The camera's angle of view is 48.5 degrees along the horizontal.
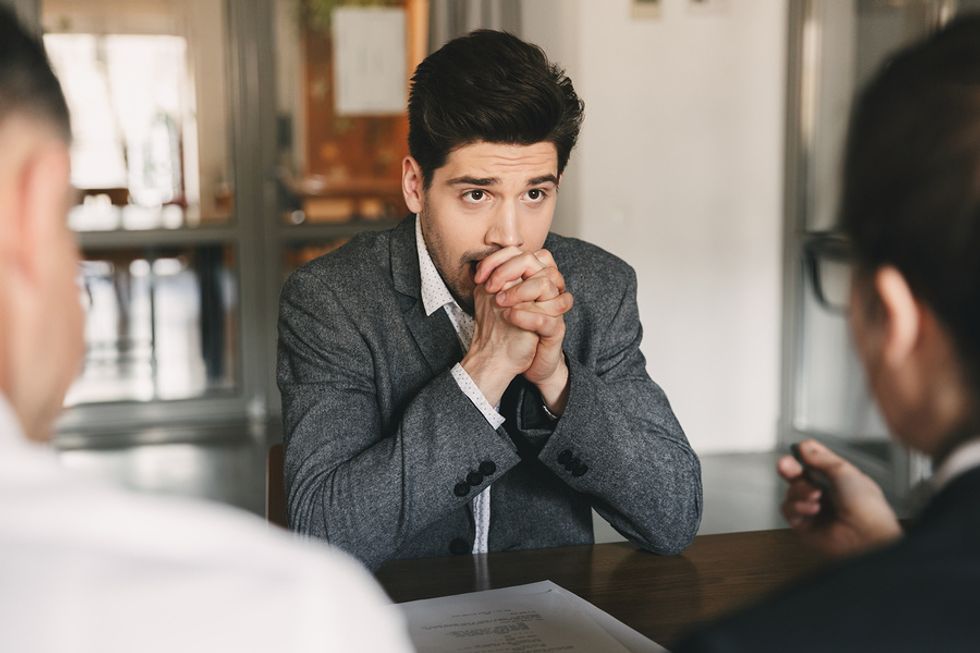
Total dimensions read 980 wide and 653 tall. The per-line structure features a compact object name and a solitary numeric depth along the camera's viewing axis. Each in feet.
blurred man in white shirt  1.58
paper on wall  19.08
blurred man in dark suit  1.95
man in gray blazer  4.93
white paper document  3.63
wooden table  4.09
